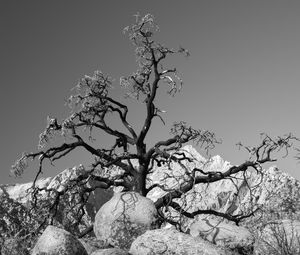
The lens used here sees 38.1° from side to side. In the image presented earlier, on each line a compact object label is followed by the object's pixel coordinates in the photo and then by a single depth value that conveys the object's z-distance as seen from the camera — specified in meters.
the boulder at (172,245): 10.61
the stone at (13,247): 14.27
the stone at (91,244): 12.45
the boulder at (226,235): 12.69
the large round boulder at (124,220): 13.02
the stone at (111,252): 10.70
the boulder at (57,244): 11.26
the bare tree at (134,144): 17.38
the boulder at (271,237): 9.83
